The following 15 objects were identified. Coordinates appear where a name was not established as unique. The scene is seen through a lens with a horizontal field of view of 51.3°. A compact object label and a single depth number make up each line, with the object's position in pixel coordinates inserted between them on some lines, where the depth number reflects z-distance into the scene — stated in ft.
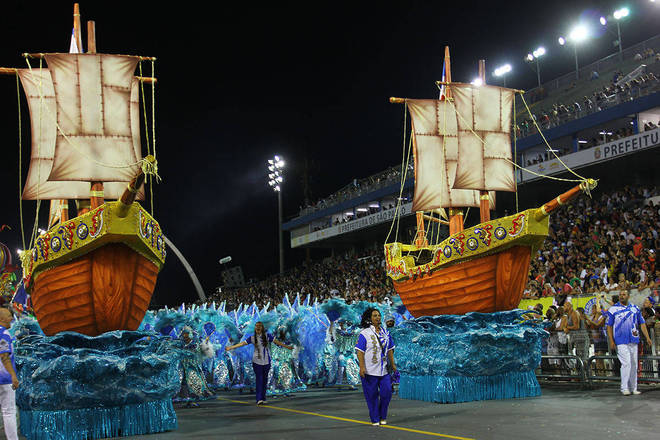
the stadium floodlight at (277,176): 147.02
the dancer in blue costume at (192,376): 44.06
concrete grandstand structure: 80.69
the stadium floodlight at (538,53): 126.43
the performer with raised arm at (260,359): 41.55
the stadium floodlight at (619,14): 112.29
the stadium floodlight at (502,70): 129.80
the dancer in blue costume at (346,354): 51.70
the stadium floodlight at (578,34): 117.29
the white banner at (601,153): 76.38
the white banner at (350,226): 121.39
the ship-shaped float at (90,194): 31.55
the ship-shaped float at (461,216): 40.22
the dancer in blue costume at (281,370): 47.85
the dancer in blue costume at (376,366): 29.50
